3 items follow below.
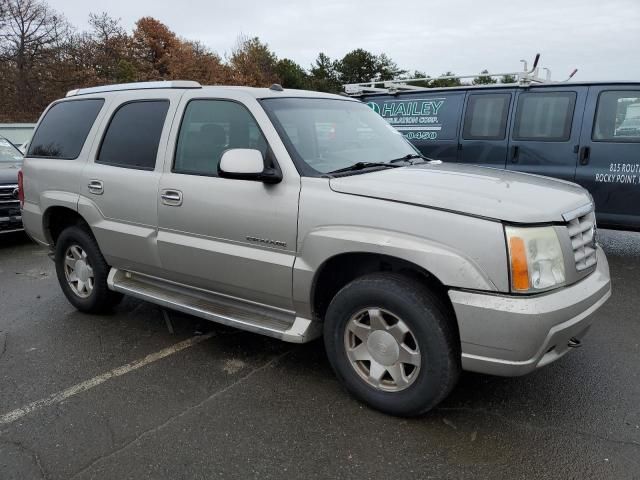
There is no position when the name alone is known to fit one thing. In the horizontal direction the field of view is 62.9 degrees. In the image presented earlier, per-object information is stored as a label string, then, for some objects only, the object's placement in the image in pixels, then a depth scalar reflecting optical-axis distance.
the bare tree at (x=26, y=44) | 28.22
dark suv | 7.33
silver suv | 2.57
